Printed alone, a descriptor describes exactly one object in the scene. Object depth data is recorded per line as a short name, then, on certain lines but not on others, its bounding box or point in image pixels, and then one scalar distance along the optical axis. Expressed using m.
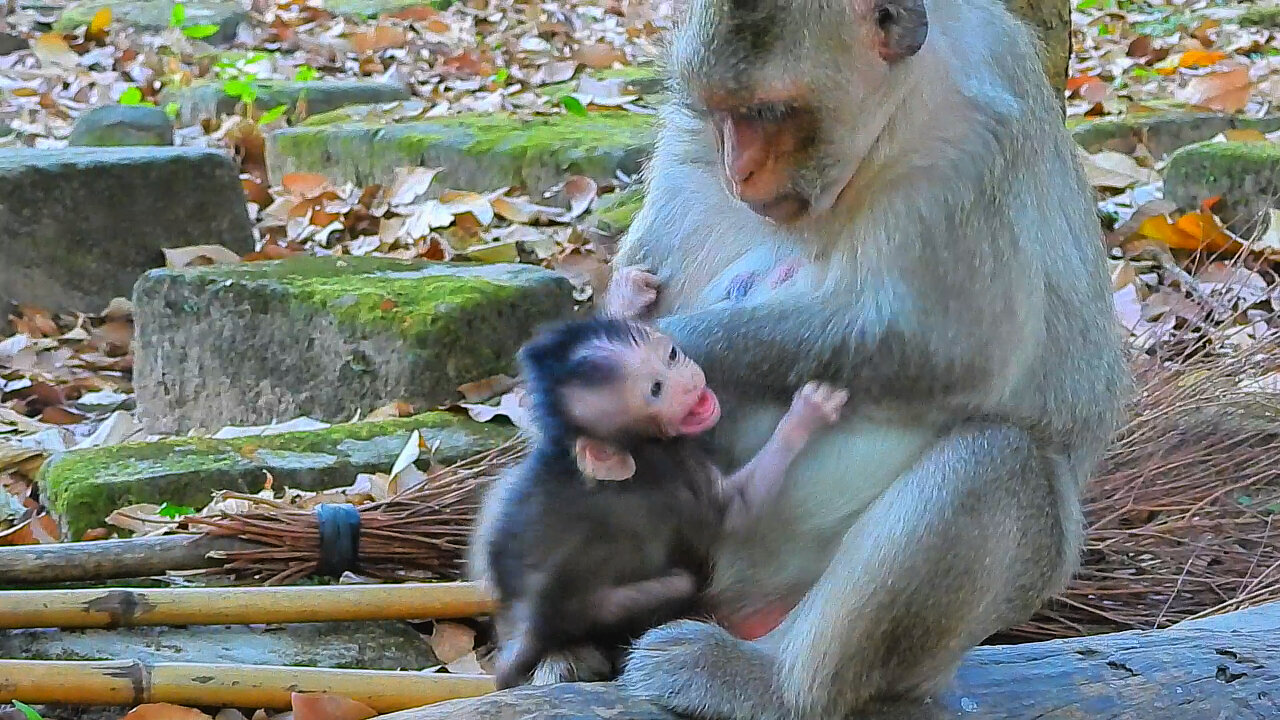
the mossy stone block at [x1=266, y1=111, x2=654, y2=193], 7.31
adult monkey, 2.60
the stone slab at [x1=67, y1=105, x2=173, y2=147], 8.97
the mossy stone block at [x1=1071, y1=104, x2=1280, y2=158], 7.63
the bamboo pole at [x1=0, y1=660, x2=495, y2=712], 3.05
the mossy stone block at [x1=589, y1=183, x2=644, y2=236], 6.21
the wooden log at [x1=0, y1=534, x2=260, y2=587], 3.57
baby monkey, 2.83
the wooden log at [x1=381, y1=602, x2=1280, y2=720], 2.74
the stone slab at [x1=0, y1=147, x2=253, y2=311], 7.08
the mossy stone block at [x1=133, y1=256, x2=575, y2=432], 5.09
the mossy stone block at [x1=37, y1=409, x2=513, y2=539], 4.26
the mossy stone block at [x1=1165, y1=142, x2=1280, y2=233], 6.26
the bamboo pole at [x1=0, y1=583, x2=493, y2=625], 3.38
